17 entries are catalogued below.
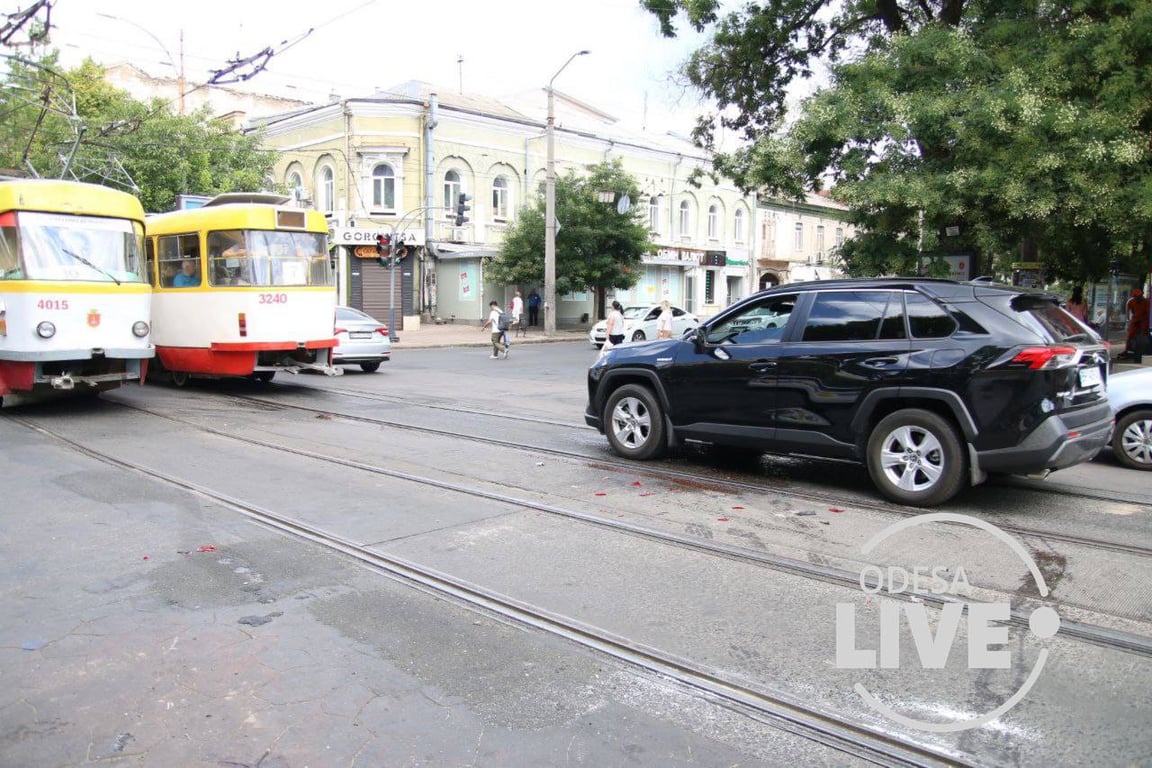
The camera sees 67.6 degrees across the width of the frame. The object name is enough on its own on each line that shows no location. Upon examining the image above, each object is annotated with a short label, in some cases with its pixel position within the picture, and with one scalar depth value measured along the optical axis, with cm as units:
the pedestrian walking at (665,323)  1970
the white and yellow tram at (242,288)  1383
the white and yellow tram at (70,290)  1130
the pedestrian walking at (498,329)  2441
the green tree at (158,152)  3127
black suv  657
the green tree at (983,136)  1291
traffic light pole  3005
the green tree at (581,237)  3662
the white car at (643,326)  2917
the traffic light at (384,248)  3005
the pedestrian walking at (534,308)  4069
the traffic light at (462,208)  3117
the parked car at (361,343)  1920
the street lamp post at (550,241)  3281
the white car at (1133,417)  880
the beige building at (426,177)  3741
